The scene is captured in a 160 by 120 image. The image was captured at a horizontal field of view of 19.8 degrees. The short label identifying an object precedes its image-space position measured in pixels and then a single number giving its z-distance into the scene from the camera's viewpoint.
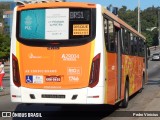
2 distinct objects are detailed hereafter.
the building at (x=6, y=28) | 139.26
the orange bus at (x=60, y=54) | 10.74
